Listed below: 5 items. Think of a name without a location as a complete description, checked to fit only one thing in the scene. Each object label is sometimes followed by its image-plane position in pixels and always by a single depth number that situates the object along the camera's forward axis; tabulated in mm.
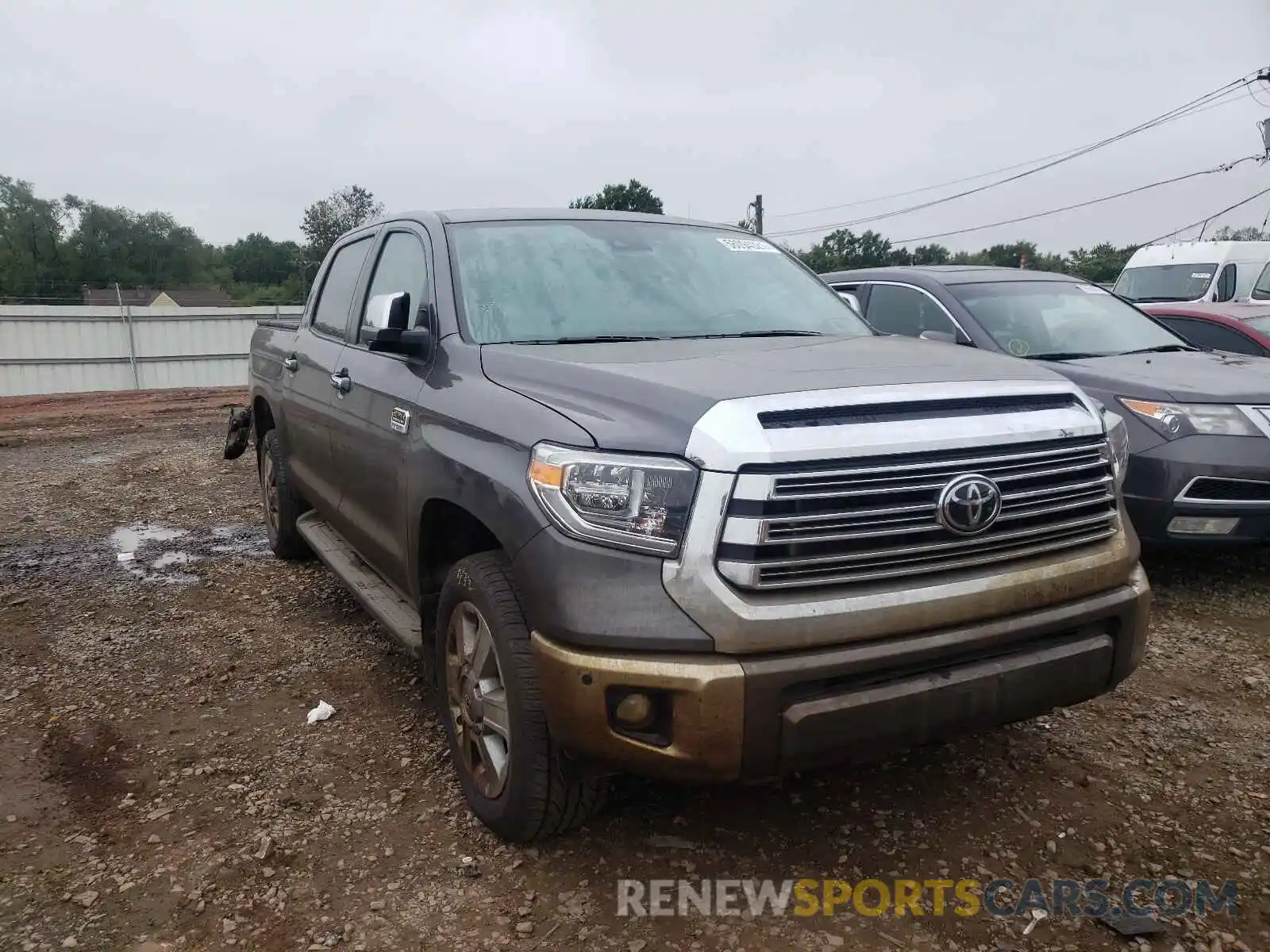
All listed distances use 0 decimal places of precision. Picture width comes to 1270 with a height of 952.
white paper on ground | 3707
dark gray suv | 4605
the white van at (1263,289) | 11289
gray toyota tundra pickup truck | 2205
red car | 7727
